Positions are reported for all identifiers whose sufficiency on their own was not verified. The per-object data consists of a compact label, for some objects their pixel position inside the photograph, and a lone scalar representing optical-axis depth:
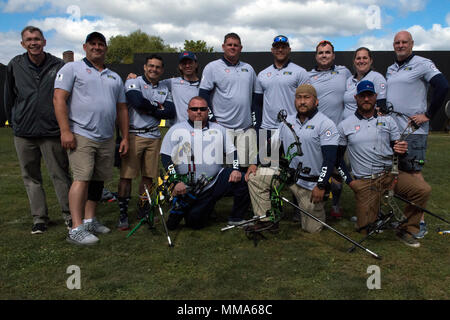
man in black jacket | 4.17
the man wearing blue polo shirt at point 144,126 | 4.49
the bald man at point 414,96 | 4.11
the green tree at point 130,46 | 64.44
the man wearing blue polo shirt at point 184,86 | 4.89
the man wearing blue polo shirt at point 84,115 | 3.87
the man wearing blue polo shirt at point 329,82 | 4.71
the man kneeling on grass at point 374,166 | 4.00
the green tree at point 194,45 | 41.72
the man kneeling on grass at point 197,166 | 4.32
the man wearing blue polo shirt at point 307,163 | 4.14
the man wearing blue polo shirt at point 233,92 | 4.64
